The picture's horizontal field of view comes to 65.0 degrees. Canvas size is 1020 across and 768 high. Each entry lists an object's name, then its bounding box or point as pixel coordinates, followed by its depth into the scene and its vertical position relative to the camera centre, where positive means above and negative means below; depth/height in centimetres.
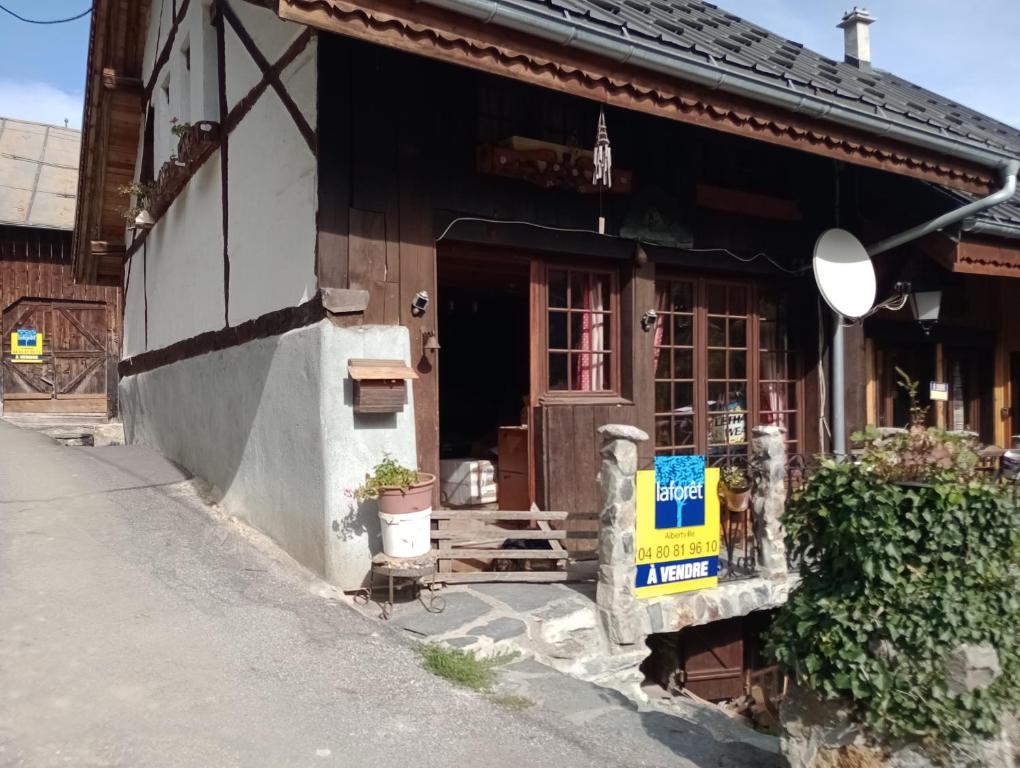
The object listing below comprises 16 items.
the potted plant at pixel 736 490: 589 -65
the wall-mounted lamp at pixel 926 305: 880 +105
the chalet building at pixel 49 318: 1847 +217
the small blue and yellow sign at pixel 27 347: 1836 +145
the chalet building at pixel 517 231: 527 +147
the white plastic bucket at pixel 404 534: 499 -81
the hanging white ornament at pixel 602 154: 538 +168
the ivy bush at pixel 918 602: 292 -76
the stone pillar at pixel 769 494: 581 -67
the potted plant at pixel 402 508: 498 -64
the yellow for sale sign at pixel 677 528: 529 -85
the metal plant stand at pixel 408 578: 489 -112
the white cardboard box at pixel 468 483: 802 -79
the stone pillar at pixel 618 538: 509 -86
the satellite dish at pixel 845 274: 742 +120
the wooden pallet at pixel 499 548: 548 -100
